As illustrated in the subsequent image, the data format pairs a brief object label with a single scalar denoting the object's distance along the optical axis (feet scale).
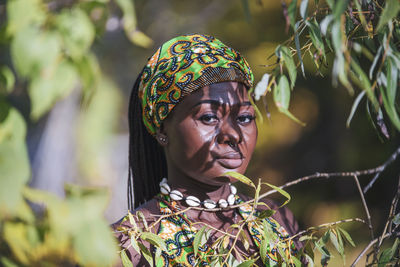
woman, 7.71
